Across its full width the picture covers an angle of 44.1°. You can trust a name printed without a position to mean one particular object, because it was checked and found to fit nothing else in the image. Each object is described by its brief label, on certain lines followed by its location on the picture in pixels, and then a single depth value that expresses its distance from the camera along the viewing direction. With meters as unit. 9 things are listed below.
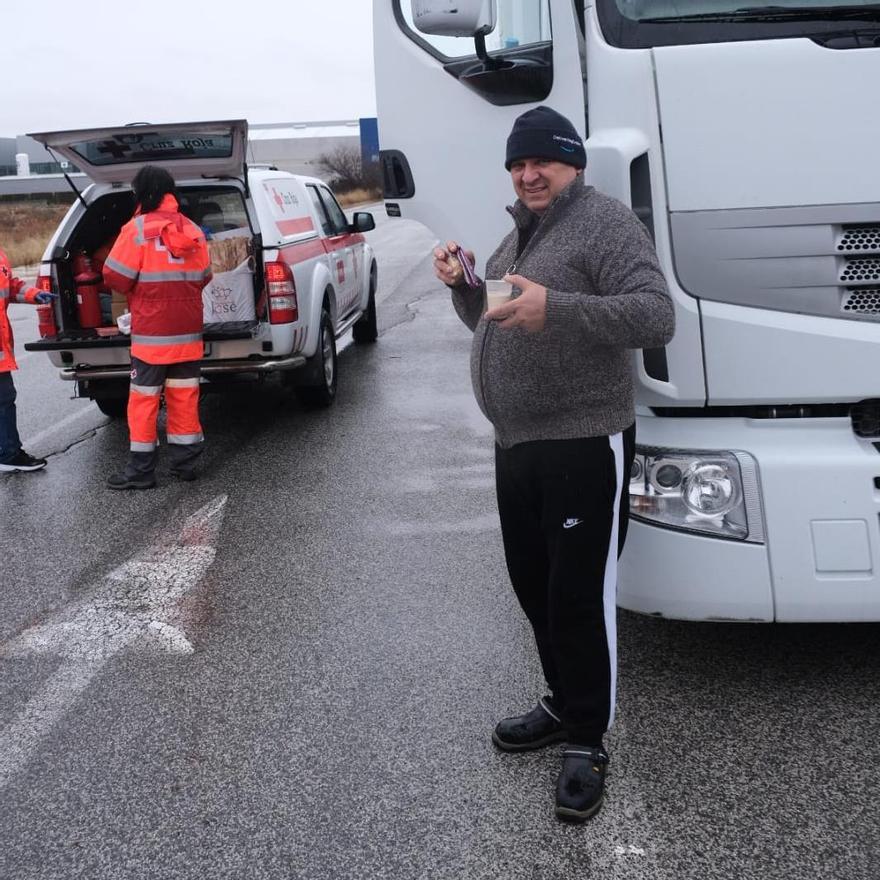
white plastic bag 7.81
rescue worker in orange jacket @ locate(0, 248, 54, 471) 7.00
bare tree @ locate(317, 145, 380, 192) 57.97
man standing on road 2.76
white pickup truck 7.19
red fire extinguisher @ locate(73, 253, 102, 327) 8.05
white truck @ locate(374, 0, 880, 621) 3.16
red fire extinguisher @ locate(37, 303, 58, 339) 7.71
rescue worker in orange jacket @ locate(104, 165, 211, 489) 6.45
